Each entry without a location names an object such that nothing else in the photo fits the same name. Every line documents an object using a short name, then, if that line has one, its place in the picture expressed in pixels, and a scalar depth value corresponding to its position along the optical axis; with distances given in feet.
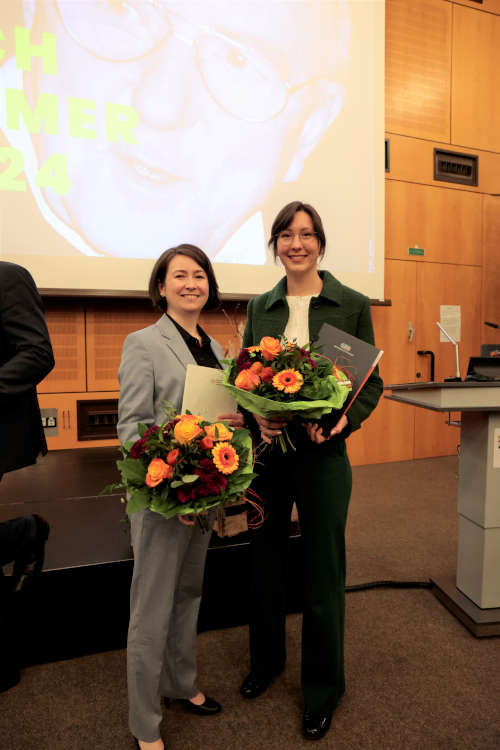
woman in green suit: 4.39
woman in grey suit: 3.97
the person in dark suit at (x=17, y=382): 5.16
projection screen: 10.26
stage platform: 5.46
